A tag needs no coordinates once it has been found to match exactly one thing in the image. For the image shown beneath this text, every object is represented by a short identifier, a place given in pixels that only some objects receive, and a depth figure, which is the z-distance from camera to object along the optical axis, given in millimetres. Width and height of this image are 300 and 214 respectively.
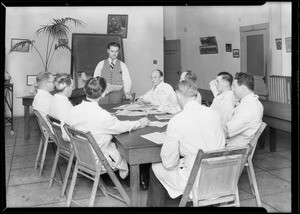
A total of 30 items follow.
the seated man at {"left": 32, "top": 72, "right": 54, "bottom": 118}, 4688
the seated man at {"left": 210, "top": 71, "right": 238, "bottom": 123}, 4211
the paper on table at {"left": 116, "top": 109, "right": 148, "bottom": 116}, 4504
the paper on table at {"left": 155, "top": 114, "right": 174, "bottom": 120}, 4176
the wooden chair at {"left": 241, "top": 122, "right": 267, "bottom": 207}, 3197
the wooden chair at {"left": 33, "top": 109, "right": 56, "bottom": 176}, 4051
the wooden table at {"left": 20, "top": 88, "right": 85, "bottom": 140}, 6285
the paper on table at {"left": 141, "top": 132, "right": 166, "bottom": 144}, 3068
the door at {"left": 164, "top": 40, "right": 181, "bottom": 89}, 11555
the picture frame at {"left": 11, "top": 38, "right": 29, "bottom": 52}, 8281
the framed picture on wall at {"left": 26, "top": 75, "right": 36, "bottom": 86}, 8469
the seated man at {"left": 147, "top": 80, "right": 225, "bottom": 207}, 2680
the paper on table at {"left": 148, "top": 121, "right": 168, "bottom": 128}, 3754
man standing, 6035
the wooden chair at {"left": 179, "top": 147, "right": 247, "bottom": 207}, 2523
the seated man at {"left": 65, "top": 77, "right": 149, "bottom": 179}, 3307
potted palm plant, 8194
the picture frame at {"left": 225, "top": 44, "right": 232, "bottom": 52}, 9234
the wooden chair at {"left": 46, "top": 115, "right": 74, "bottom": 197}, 3633
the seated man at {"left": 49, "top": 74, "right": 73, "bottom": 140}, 4043
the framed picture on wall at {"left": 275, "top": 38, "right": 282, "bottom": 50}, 7406
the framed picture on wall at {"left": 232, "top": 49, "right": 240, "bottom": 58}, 8991
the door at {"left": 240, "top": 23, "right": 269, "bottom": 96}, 8102
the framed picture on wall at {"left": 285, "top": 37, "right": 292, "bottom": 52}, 6984
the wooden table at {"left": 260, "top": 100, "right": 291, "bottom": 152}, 4418
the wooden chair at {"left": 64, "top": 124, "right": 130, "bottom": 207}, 3034
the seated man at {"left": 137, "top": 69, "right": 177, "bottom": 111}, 5258
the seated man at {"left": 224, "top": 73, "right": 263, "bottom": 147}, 3438
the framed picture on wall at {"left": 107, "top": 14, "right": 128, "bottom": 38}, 9000
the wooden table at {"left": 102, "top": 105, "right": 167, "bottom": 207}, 2918
